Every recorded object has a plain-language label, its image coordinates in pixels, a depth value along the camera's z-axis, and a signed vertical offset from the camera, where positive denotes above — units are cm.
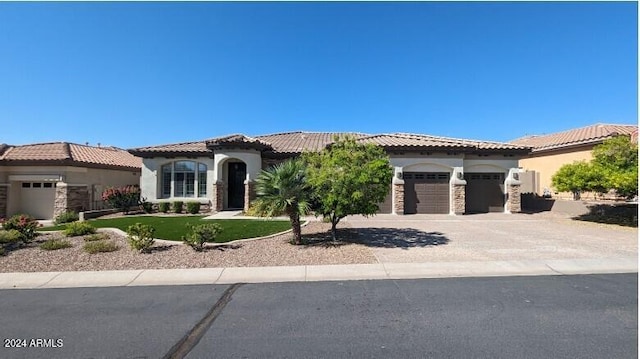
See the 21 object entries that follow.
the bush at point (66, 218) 1583 -146
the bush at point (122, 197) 1936 -45
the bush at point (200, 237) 918 -138
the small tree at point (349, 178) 960 +38
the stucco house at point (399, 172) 1900 +121
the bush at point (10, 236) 970 -147
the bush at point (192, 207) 1945 -106
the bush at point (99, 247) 905 -170
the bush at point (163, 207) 1975 -107
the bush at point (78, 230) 1123 -146
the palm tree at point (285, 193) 954 -8
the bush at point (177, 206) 1966 -101
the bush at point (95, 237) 1045 -164
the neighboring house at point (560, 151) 2130 +297
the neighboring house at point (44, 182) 1855 +48
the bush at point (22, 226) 1022 -122
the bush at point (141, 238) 905 -141
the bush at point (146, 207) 1972 -107
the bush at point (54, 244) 938 -168
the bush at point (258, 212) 970 -69
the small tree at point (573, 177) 1412 +65
